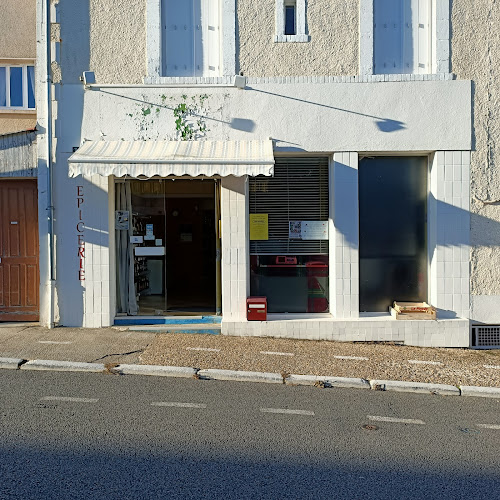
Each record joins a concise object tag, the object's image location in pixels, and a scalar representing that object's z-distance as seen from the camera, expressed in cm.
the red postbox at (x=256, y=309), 976
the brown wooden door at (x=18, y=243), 1038
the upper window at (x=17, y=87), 1094
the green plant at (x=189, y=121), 987
